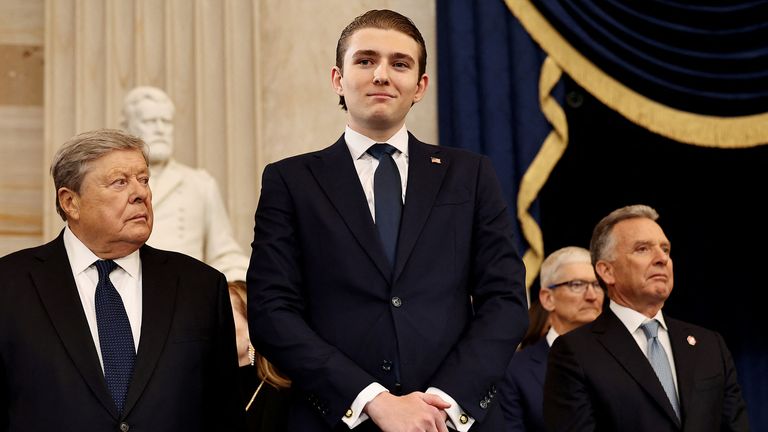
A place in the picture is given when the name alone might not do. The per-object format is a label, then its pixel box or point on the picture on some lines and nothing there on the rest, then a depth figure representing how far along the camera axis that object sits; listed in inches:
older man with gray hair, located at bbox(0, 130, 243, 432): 123.0
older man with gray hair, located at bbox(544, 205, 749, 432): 157.9
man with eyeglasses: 197.2
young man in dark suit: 118.7
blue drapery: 258.5
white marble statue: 222.1
